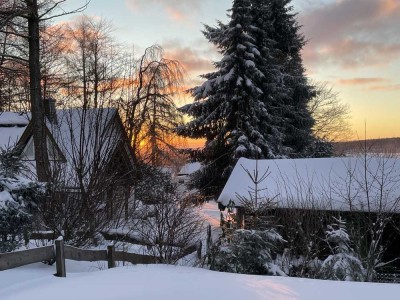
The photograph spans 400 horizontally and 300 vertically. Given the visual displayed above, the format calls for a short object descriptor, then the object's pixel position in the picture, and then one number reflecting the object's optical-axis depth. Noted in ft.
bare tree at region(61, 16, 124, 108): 34.35
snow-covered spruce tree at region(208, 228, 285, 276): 23.47
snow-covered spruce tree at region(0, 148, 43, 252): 23.47
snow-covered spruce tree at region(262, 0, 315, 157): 80.79
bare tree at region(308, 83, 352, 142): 125.70
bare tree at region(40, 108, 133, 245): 28.66
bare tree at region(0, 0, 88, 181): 43.88
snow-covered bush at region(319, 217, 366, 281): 24.91
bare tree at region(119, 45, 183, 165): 78.69
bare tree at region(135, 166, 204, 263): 31.24
